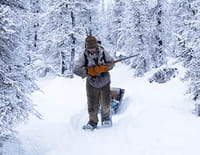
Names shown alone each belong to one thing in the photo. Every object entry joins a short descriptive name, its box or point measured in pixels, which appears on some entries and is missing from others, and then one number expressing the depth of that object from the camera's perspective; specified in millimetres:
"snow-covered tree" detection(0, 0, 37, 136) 5031
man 6969
